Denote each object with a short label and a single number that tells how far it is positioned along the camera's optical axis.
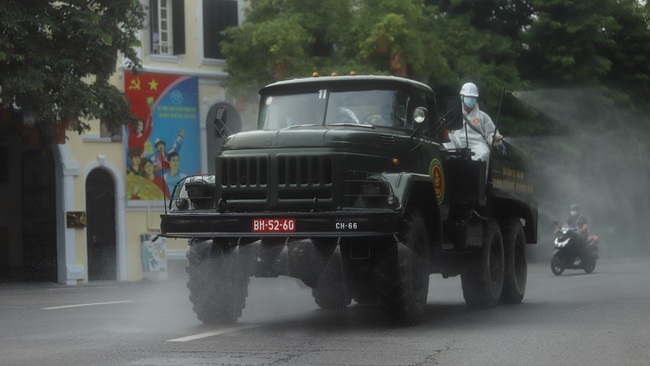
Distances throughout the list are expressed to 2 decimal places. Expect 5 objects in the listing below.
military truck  12.31
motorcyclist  30.55
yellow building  33.94
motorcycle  29.86
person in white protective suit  15.82
